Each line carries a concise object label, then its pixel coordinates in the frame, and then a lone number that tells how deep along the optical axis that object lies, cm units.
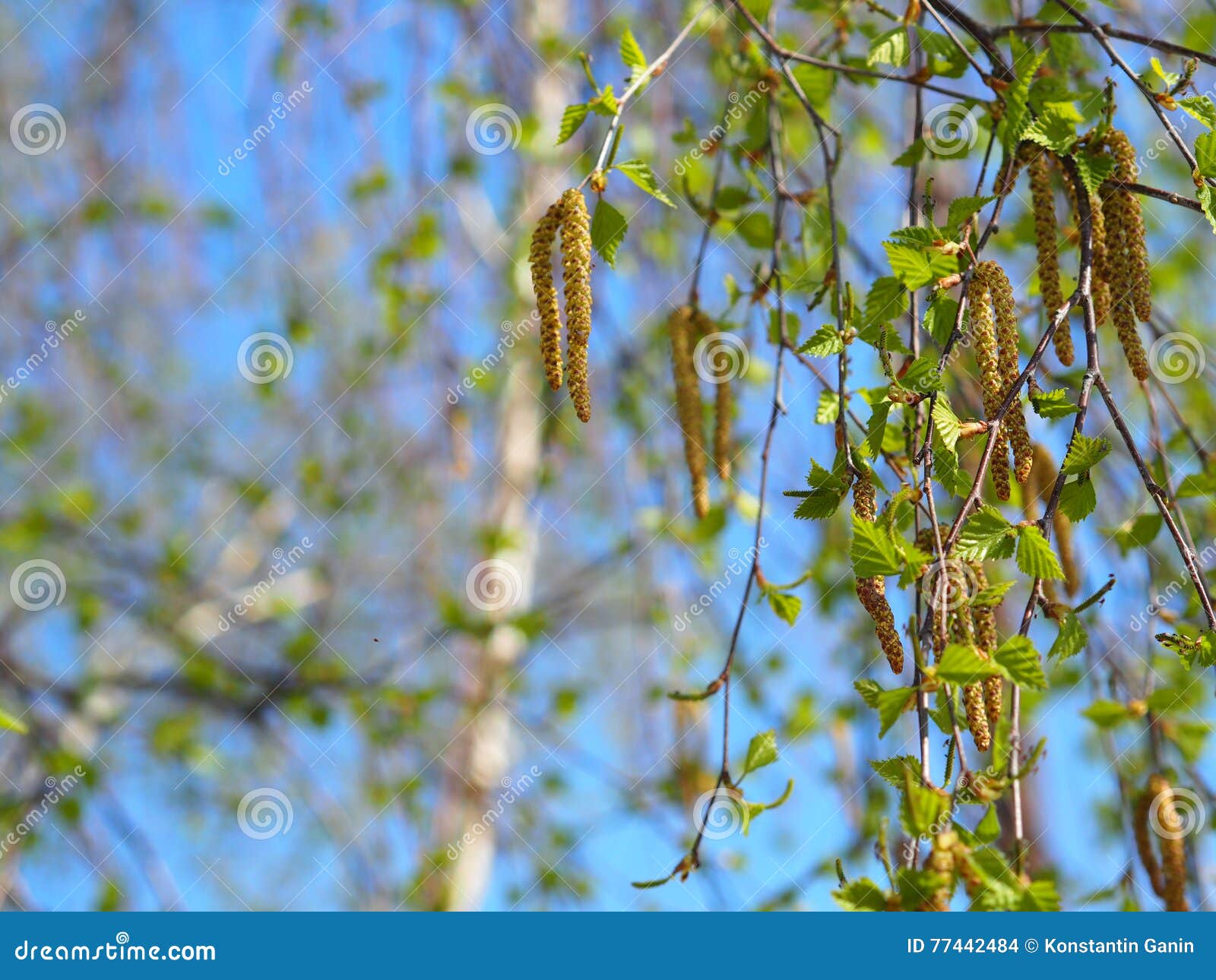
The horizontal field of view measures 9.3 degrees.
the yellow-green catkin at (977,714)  158
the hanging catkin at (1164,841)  171
